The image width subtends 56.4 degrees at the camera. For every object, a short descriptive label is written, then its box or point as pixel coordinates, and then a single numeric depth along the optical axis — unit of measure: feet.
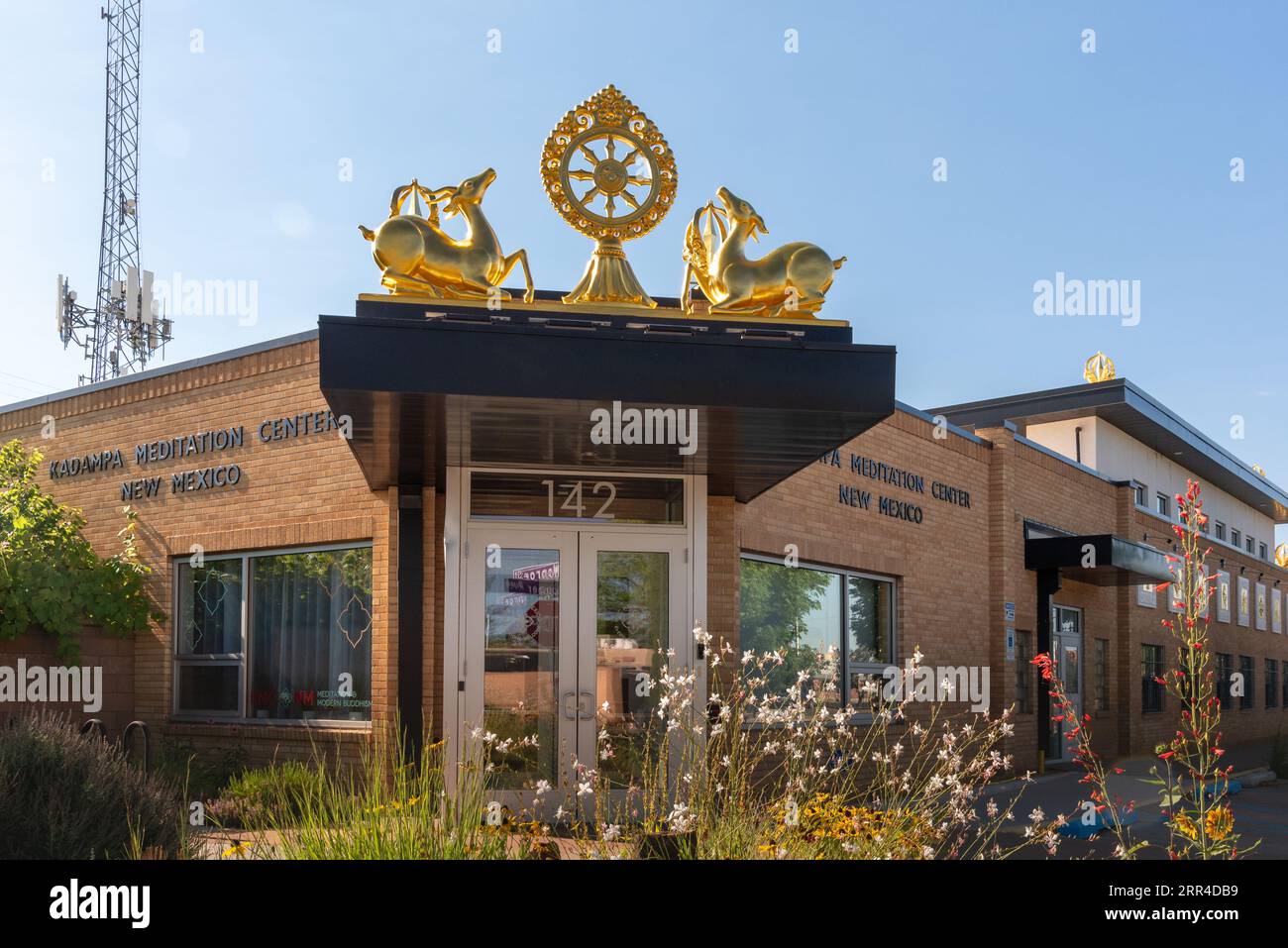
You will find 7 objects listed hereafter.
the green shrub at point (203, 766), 38.34
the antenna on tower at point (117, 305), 91.09
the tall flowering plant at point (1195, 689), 16.75
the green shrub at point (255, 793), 32.58
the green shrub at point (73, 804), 19.71
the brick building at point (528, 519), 26.37
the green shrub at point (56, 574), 40.47
